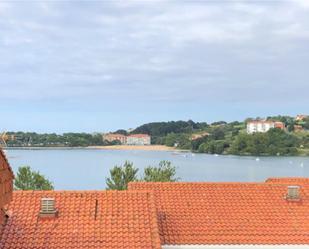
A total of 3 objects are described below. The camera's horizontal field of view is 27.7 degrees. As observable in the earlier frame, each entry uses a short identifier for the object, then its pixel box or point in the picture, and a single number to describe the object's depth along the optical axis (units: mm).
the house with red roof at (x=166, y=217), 12492
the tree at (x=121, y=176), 28672
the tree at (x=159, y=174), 28875
